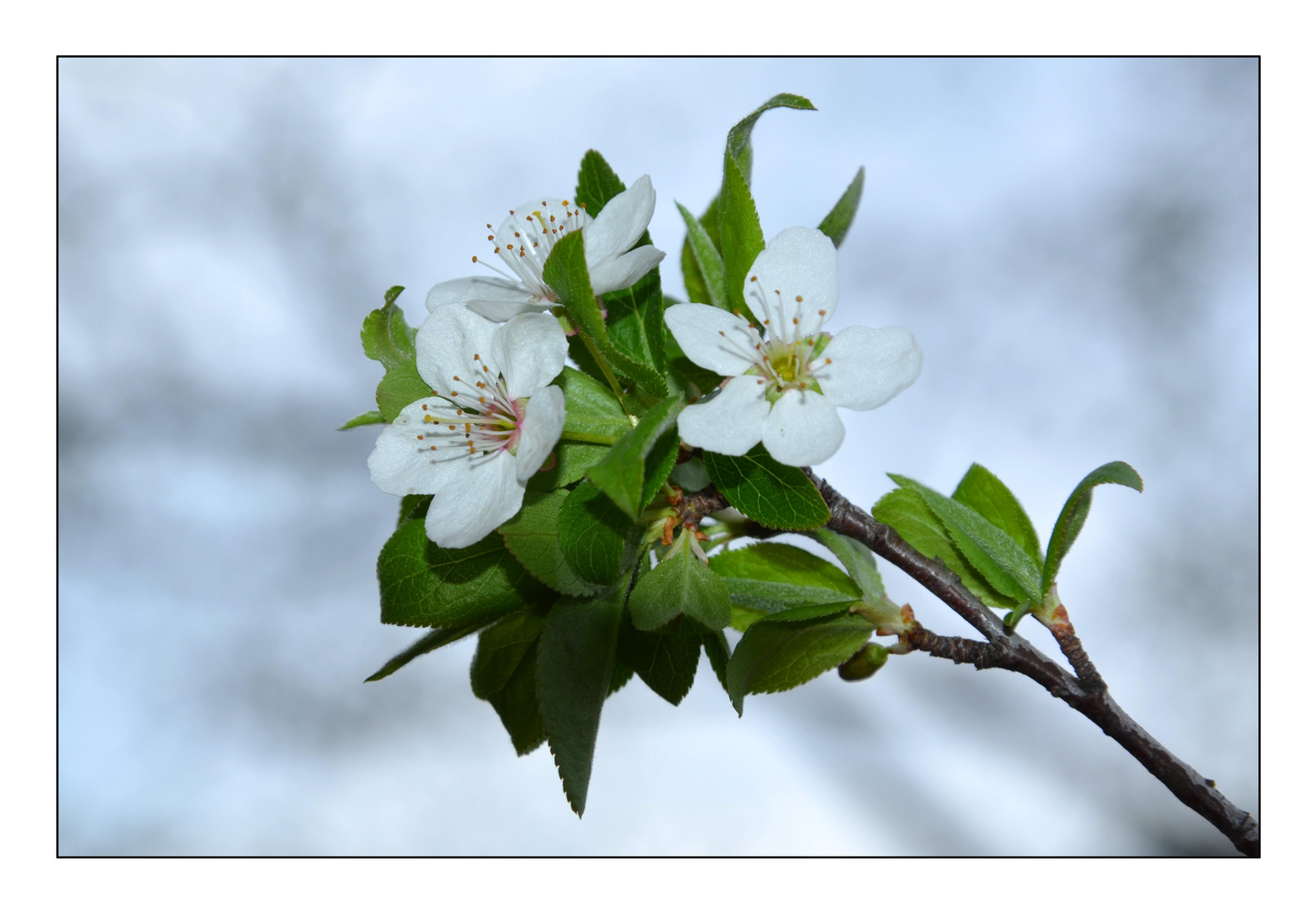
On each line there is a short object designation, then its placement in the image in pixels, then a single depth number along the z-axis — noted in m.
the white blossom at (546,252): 0.30
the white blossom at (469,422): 0.30
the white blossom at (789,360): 0.29
